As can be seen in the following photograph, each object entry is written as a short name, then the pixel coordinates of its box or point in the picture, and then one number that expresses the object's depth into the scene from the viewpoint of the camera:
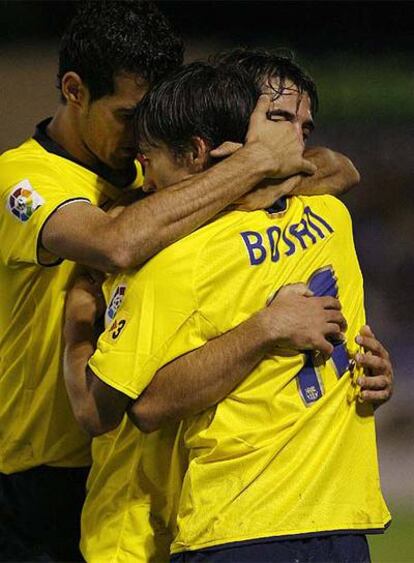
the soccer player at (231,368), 16.31
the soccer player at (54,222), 16.78
